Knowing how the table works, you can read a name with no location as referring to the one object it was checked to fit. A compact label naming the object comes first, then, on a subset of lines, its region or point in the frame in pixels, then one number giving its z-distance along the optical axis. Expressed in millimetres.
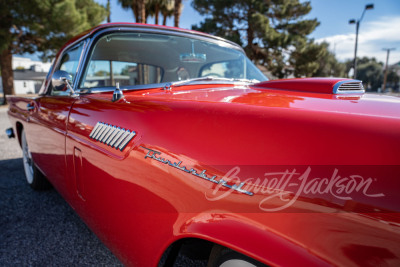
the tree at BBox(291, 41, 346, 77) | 20328
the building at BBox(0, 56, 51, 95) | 37438
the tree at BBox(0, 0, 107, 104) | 14797
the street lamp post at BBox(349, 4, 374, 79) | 13727
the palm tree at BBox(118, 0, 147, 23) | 12024
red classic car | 611
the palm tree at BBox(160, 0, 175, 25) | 18447
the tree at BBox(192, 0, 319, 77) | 20000
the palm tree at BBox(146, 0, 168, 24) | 17905
